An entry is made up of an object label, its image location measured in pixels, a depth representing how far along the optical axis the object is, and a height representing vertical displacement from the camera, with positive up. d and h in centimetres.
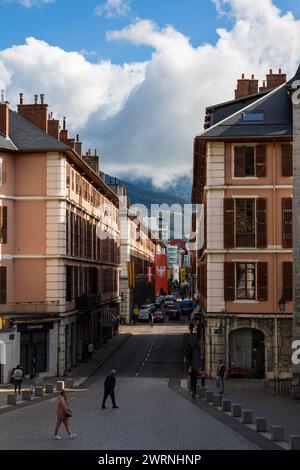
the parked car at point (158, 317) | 9306 -523
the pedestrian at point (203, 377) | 3888 -529
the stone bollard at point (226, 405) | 3130 -545
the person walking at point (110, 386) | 3128 -463
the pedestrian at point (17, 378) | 3673 -507
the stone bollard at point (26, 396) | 3516 -567
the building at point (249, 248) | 4303 +154
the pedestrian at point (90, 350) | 5495 -550
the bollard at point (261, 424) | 2608 -519
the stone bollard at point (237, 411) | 2986 -542
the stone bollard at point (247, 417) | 2802 -531
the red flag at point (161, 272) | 8238 +31
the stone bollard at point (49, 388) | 3776 -569
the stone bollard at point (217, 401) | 3316 -557
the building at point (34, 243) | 4447 +195
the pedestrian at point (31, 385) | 3734 -552
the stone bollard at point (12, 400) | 3353 -558
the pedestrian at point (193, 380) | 3581 -502
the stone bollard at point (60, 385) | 3792 -563
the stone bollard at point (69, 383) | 4062 -587
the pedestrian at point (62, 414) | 2383 -441
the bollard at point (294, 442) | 2225 -497
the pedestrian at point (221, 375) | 3700 -495
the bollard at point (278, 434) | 2422 -514
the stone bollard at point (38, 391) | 3647 -564
